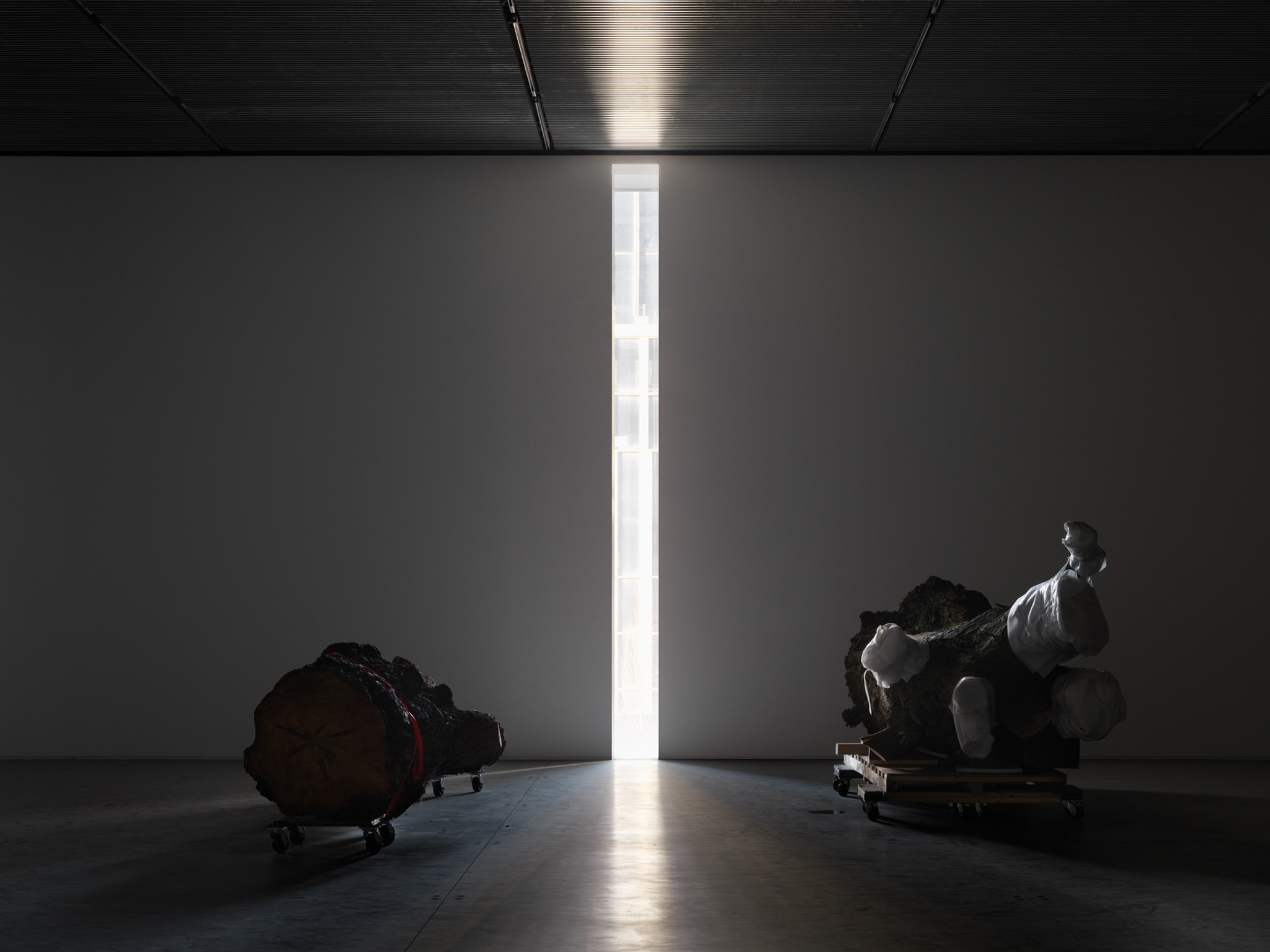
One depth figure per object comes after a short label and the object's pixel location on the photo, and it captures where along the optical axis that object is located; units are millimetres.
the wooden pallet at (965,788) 5887
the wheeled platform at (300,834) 5277
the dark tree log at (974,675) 5930
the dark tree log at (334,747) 5309
